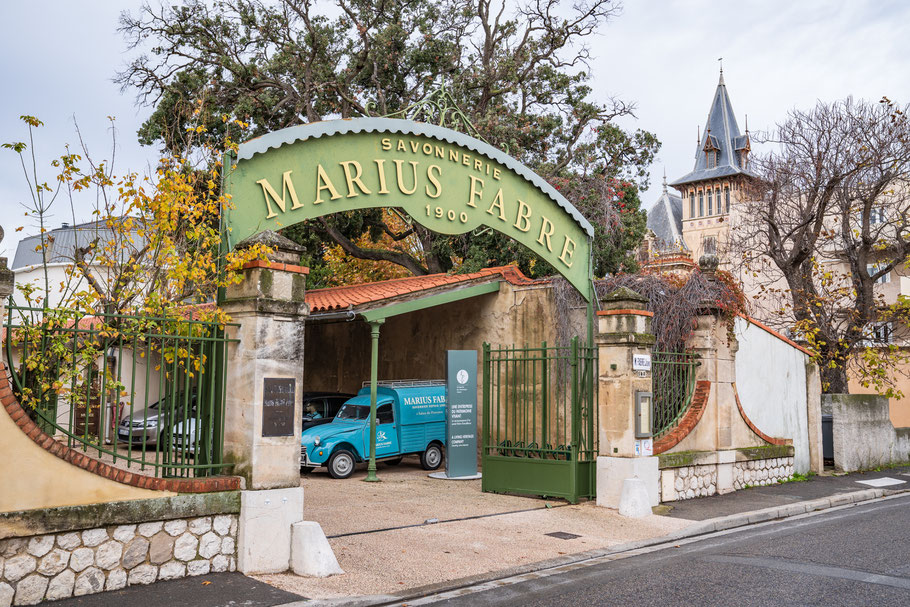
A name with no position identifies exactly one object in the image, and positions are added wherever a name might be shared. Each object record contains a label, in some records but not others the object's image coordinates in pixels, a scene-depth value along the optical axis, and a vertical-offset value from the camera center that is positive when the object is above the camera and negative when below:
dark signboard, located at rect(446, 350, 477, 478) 14.72 -0.55
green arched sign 7.76 +2.34
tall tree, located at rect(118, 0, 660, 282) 20.39 +8.40
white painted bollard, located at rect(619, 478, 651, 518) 10.64 -1.59
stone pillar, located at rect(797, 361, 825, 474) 15.90 -0.77
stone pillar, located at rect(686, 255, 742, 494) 12.89 +0.07
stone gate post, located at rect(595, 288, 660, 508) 11.02 -0.07
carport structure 15.19 +1.51
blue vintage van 14.63 -0.92
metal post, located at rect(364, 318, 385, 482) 14.24 -0.36
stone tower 71.88 +19.73
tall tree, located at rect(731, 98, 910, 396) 17.83 +4.21
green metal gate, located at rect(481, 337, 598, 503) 11.52 -1.12
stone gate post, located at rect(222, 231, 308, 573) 6.92 -0.19
